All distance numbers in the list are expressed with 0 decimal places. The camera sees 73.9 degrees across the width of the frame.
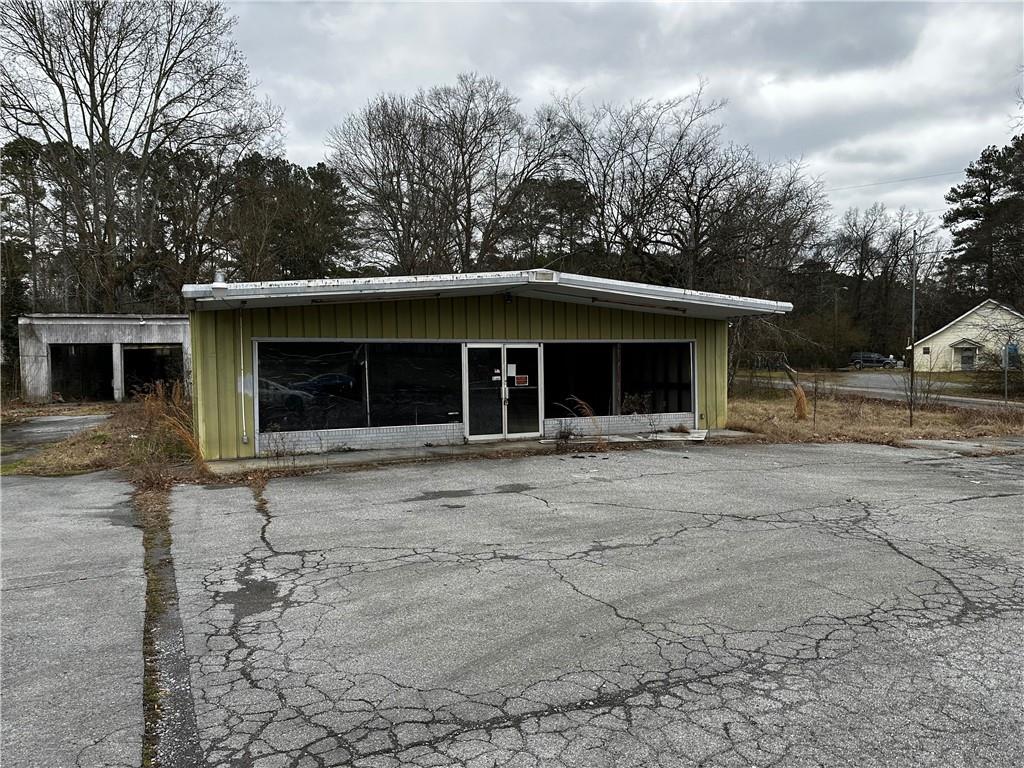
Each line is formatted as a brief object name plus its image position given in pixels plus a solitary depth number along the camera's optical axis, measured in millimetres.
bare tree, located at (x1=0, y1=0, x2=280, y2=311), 25953
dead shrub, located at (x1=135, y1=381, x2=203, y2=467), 10984
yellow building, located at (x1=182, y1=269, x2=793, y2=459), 11062
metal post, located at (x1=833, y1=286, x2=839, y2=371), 48375
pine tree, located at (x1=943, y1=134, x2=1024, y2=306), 33625
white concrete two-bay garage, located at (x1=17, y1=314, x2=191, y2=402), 23594
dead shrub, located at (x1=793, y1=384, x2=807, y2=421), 18078
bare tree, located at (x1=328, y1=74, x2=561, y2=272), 28453
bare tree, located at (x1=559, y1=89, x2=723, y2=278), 25719
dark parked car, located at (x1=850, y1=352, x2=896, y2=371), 52719
